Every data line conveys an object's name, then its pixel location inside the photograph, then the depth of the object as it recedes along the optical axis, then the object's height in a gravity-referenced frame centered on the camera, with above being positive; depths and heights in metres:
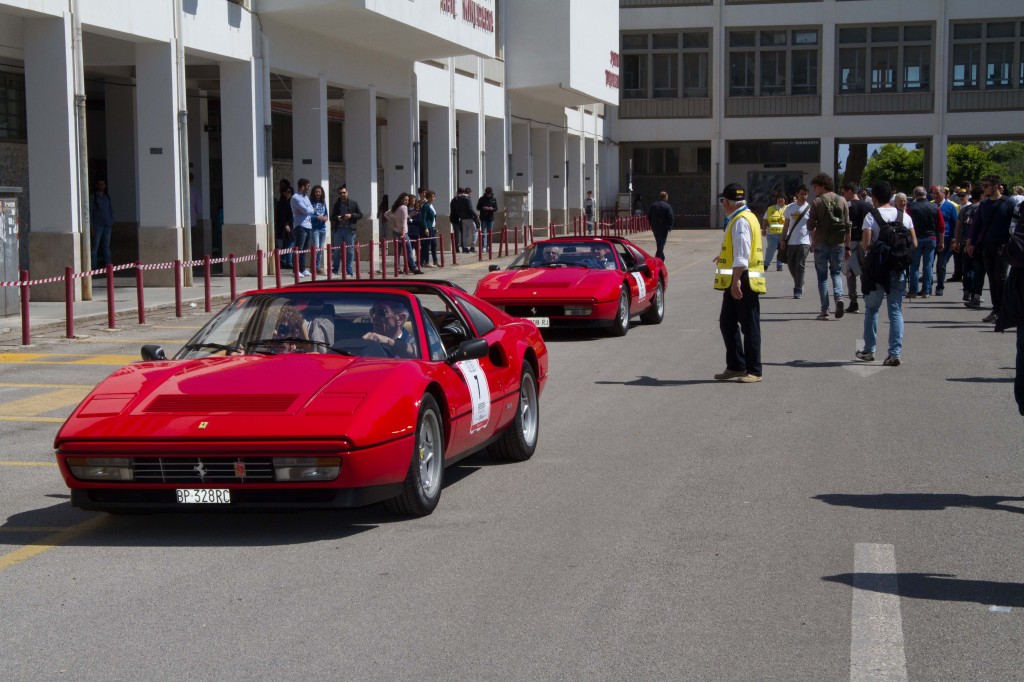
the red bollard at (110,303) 17.73 -1.31
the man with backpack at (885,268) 13.27 -0.66
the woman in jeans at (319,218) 26.31 -0.29
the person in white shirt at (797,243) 21.12 -0.66
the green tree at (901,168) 79.62 +1.97
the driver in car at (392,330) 7.82 -0.75
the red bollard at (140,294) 18.23 -1.22
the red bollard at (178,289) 19.59 -1.24
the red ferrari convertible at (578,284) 16.42 -1.02
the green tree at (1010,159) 83.36 +3.53
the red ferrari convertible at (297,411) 6.57 -1.07
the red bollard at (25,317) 15.90 -1.34
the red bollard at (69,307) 16.56 -1.26
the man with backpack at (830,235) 18.48 -0.46
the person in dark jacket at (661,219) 31.48 -0.40
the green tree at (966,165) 73.94 +2.00
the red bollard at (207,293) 19.79 -1.34
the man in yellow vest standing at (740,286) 12.41 -0.78
